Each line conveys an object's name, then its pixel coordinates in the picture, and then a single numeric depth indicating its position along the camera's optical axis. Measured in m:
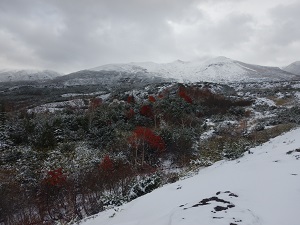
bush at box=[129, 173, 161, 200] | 13.95
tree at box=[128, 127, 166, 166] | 35.22
